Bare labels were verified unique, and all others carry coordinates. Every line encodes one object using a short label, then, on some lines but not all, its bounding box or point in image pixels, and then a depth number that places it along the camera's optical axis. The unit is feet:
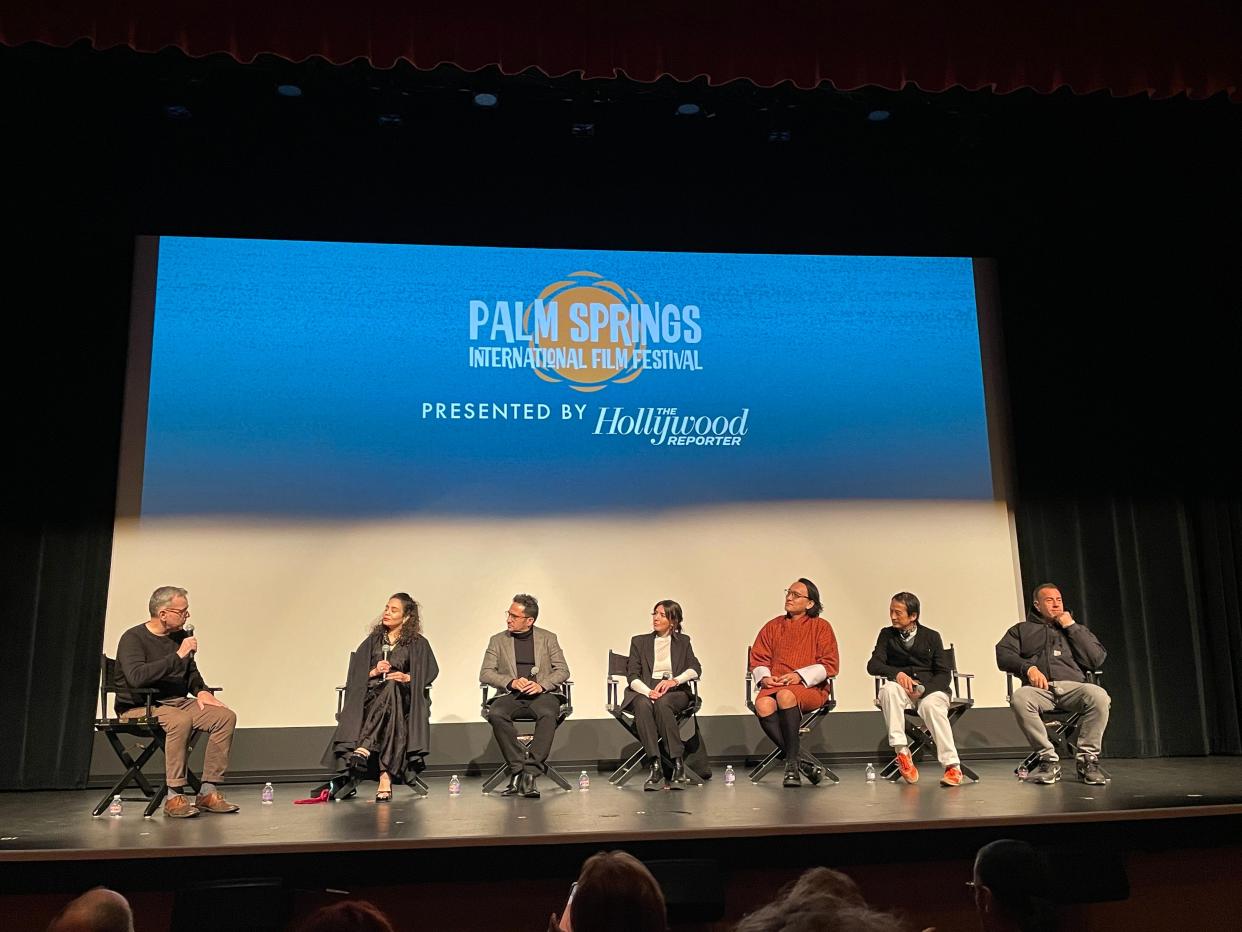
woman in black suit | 17.85
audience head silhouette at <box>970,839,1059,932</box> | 6.35
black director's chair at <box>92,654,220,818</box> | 15.89
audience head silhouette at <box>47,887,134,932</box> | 5.64
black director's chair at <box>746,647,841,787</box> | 17.85
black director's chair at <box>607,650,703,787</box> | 18.15
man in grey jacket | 17.46
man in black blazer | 17.71
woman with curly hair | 16.93
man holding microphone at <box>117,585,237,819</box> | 15.74
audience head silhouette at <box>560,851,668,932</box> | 5.71
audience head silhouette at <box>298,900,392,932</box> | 4.91
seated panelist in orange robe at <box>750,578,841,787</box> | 17.84
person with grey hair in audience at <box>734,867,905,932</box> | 4.44
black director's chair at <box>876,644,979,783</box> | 18.24
